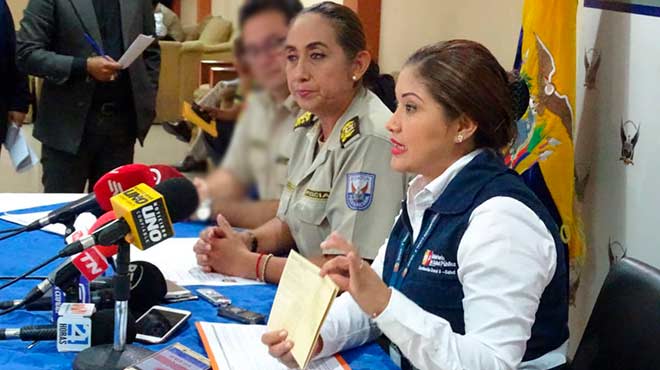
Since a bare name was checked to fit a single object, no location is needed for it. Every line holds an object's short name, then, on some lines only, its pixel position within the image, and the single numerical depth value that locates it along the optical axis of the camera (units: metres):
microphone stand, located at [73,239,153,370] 2.48
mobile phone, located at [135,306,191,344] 2.72
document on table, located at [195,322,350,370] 2.64
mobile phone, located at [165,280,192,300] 2.95
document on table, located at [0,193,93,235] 3.43
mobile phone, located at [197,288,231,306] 2.94
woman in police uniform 3.08
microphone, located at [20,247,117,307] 2.57
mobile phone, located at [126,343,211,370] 2.57
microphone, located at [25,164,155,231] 2.60
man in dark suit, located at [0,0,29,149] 4.64
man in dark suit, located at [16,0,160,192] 4.39
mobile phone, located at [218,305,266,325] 2.84
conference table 2.63
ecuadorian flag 3.52
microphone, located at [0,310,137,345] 2.66
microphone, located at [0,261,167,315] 2.83
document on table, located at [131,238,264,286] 3.09
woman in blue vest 2.53
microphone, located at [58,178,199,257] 2.39
